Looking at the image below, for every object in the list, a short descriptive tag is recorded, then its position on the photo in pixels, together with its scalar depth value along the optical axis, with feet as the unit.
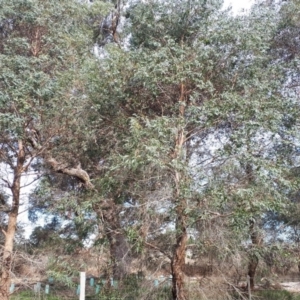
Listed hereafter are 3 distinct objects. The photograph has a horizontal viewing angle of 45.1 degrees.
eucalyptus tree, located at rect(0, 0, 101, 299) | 20.44
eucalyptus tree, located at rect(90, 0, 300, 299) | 17.40
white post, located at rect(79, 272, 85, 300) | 13.57
